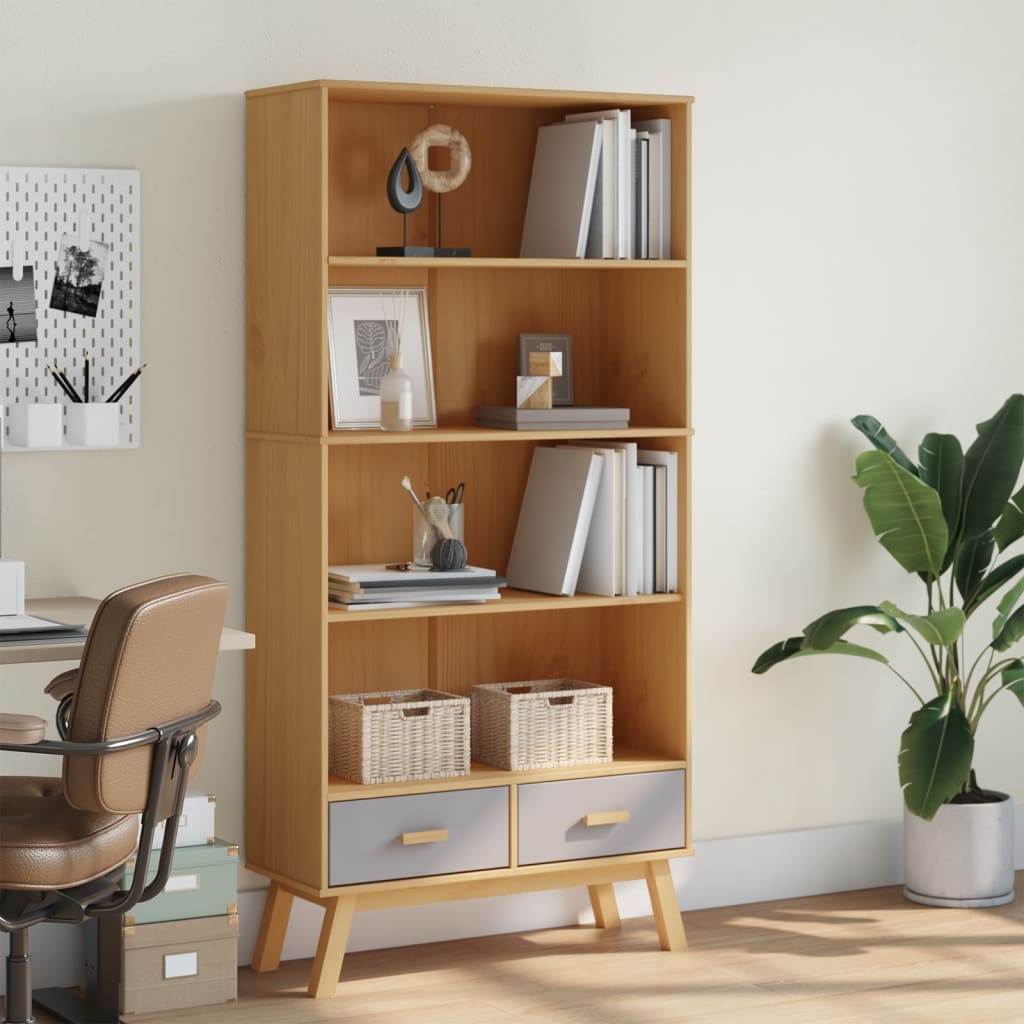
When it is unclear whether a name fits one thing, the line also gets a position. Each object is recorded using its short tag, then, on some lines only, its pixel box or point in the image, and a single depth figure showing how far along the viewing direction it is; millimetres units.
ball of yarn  4109
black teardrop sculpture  3996
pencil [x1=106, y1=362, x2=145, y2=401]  3980
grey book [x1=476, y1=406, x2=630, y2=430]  4145
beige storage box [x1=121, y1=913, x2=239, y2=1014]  3852
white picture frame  4113
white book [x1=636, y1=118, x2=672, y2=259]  4211
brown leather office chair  2973
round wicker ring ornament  4117
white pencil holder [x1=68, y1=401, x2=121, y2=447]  3910
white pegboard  3914
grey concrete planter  4703
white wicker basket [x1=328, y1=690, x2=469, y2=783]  4035
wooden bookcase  3951
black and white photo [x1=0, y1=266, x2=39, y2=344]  3910
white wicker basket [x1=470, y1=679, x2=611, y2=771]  4184
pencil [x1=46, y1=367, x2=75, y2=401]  3918
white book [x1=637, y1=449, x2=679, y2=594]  4262
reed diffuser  4020
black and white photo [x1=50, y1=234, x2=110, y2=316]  3965
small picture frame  4367
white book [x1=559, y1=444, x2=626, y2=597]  4230
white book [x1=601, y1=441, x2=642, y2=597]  4230
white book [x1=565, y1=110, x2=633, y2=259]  4156
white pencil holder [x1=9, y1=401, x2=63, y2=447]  3838
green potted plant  4449
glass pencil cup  4153
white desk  3262
